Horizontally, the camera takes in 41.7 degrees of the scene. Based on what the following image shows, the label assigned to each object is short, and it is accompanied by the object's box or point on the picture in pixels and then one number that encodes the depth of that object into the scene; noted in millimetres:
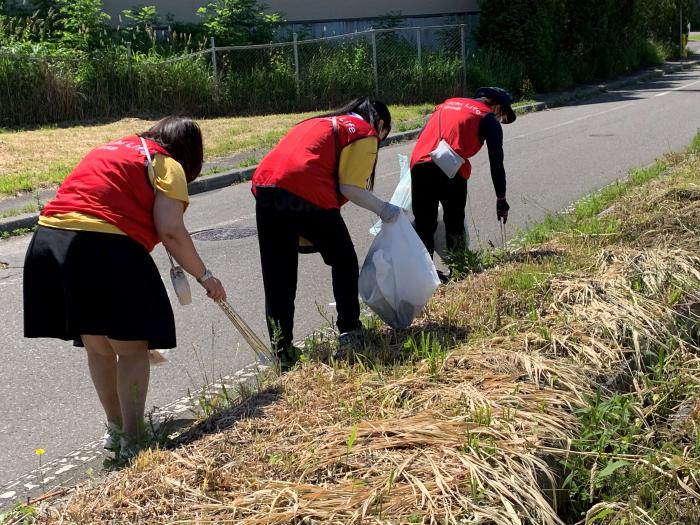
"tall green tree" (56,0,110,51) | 19797
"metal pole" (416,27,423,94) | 21562
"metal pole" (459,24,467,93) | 22266
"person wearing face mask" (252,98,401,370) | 4895
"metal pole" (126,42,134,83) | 18453
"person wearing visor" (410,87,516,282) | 6379
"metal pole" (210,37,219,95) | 19438
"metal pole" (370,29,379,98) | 21078
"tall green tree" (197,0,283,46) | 22016
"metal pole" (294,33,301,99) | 20203
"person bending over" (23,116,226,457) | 3975
